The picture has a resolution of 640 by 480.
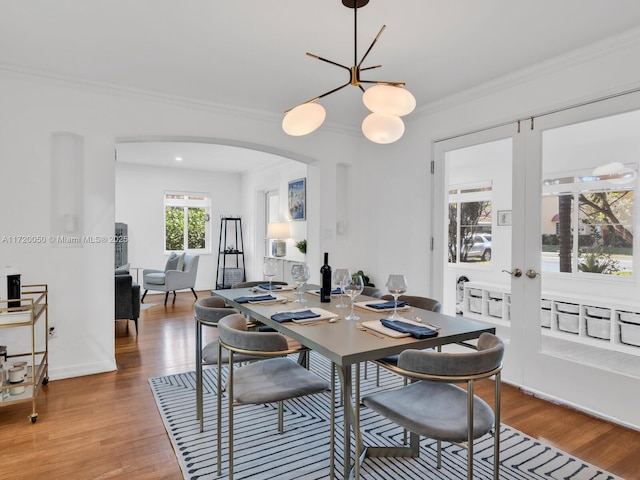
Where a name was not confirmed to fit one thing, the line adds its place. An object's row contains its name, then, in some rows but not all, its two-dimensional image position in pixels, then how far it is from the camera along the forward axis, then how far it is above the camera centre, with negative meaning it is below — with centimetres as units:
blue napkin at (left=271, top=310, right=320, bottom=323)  189 -40
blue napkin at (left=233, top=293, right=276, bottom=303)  237 -39
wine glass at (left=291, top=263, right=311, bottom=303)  244 -24
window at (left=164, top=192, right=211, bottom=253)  806 +34
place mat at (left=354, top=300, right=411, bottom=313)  219 -41
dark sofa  453 -75
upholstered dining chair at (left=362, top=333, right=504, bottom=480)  140 -74
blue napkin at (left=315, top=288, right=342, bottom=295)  269 -39
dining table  151 -43
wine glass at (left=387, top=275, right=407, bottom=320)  201 -25
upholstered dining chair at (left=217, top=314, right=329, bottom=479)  170 -74
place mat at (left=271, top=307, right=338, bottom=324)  188 -40
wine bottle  240 -29
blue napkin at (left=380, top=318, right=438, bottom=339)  163 -41
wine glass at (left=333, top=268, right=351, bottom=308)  217 -23
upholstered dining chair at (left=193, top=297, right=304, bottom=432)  227 -67
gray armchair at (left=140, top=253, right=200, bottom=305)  664 -68
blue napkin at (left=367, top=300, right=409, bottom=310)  225 -40
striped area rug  198 -122
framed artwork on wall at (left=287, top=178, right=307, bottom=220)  642 +68
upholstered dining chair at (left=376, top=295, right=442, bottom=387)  244 -43
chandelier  198 +71
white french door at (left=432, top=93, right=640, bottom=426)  254 -8
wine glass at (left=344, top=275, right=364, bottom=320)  210 -27
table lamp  666 +13
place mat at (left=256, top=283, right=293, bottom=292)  281 -38
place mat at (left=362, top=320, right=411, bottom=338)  165 -41
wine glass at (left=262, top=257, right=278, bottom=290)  266 -21
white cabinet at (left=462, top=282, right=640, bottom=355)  251 -58
